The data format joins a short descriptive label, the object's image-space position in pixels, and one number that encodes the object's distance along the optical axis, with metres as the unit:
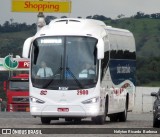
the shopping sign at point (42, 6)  76.25
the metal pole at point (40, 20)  73.04
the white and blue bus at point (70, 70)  33.38
